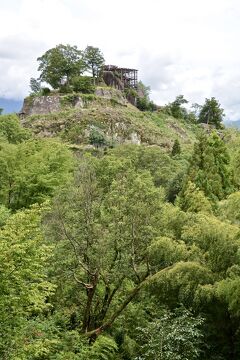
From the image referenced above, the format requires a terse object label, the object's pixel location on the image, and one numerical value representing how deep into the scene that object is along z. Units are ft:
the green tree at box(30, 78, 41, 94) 270.67
